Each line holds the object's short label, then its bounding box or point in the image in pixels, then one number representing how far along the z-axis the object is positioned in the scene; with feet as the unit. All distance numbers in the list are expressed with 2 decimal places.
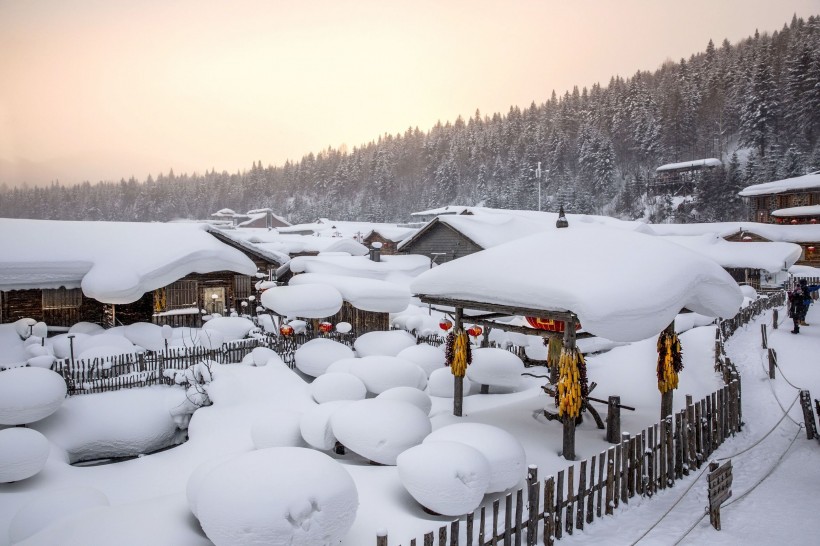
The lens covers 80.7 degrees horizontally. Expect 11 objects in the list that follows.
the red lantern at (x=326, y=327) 59.77
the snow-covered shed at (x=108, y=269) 63.21
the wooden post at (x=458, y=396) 37.63
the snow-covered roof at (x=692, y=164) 204.48
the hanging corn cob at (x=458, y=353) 36.58
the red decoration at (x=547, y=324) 35.29
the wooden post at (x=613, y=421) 31.63
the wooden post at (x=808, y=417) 31.53
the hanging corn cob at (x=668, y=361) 31.81
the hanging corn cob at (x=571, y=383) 27.35
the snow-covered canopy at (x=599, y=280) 24.39
